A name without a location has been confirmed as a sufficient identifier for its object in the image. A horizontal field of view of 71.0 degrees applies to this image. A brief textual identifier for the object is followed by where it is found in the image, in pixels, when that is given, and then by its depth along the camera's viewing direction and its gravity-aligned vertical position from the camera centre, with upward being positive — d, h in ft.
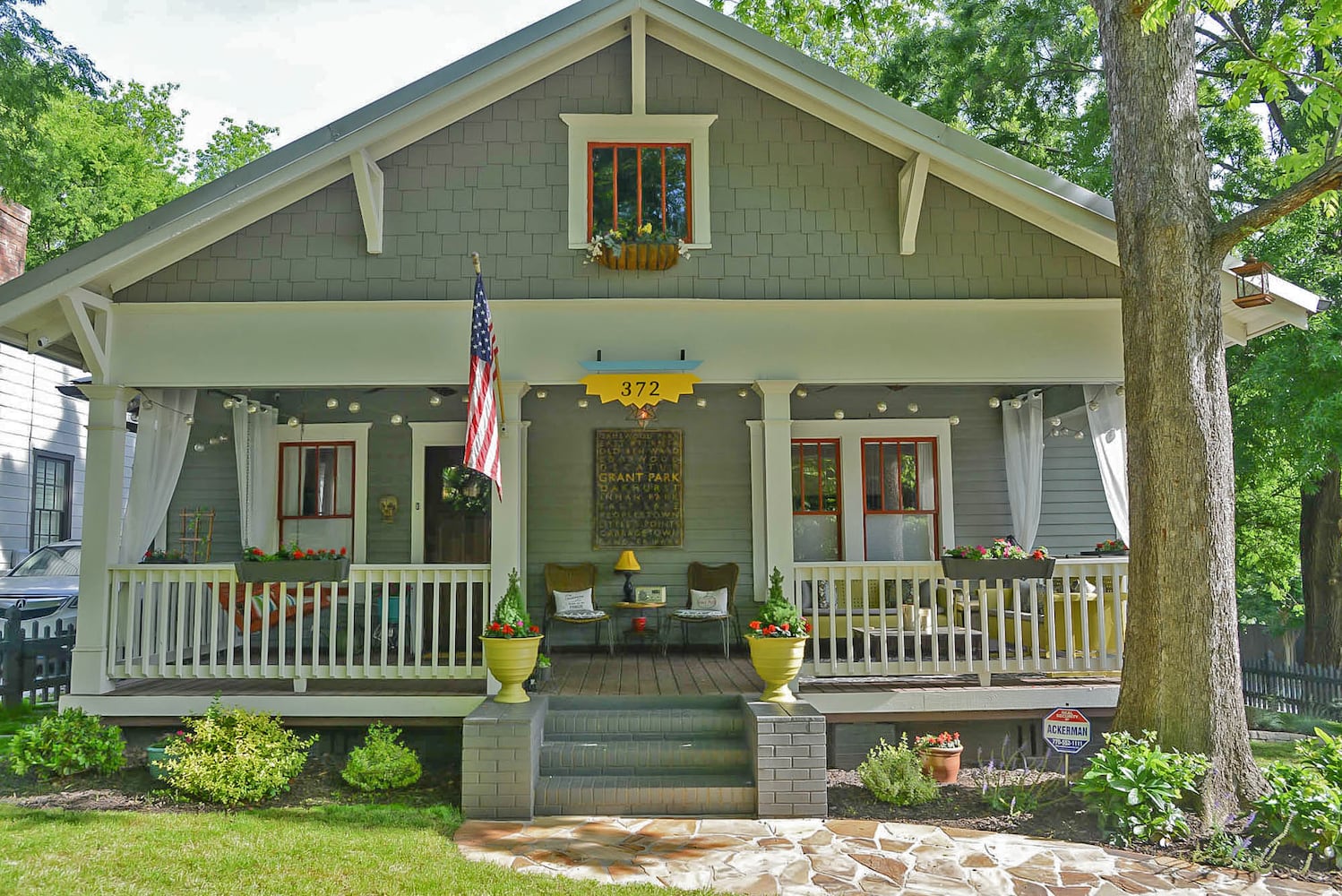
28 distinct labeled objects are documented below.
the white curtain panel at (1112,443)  27.91 +2.68
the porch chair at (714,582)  33.60 -1.73
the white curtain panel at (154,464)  26.37 +2.04
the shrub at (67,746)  22.35 -5.06
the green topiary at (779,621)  22.77 -2.12
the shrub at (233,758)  21.16 -5.14
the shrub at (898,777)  21.27 -5.59
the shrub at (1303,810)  17.43 -5.26
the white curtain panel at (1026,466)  32.12 +2.29
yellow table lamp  33.17 -1.09
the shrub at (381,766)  22.25 -5.49
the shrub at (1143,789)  18.40 -5.08
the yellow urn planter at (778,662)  22.61 -3.12
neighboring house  42.22 +4.27
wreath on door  34.30 +1.66
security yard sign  20.51 -4.33
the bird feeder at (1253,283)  22.82 +6.09
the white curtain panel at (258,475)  32.17 +2.10
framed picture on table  33.47 -2.18
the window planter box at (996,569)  24.49 -0.96
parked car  35.19 -2.13
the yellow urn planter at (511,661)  22.50 -3.06
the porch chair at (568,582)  33.17 -1.70
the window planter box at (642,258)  24.90 +7.33
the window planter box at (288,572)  24.20 -0.95
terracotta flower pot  22.82 -5.59
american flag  21.22 +3.00
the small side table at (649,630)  33.47 -3.45
